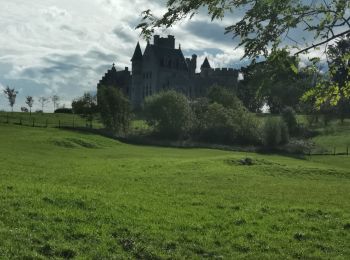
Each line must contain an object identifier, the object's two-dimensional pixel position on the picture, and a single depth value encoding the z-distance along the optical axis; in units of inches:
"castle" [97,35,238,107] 5944.9
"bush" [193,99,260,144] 3577.8
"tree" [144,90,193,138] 3671.3
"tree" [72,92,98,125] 4013.3
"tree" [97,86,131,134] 3676.2
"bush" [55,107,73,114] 5949.8
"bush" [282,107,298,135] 4259.6
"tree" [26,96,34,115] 5916.8
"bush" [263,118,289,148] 3341.5
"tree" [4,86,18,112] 5974.4
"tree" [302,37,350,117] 394.0
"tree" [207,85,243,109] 4488.2
